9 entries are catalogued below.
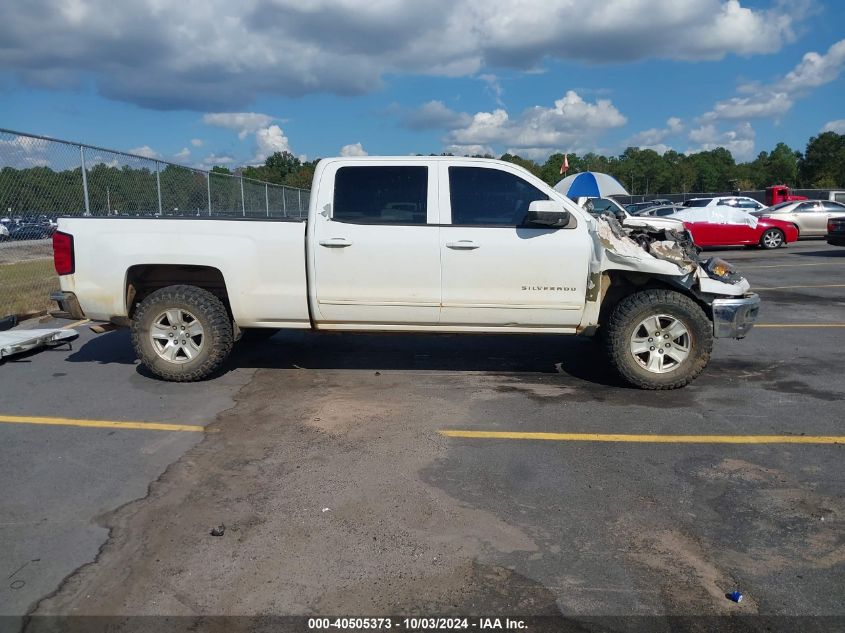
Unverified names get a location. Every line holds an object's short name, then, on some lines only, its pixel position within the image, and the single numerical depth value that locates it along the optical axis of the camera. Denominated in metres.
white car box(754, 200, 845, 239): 24.17
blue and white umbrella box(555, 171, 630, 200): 20.09
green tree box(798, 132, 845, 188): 77.94
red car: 20.80
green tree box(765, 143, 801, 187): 94.19
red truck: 36.19
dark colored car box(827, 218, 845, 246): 18.56
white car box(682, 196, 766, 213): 24.23
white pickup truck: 5.96
